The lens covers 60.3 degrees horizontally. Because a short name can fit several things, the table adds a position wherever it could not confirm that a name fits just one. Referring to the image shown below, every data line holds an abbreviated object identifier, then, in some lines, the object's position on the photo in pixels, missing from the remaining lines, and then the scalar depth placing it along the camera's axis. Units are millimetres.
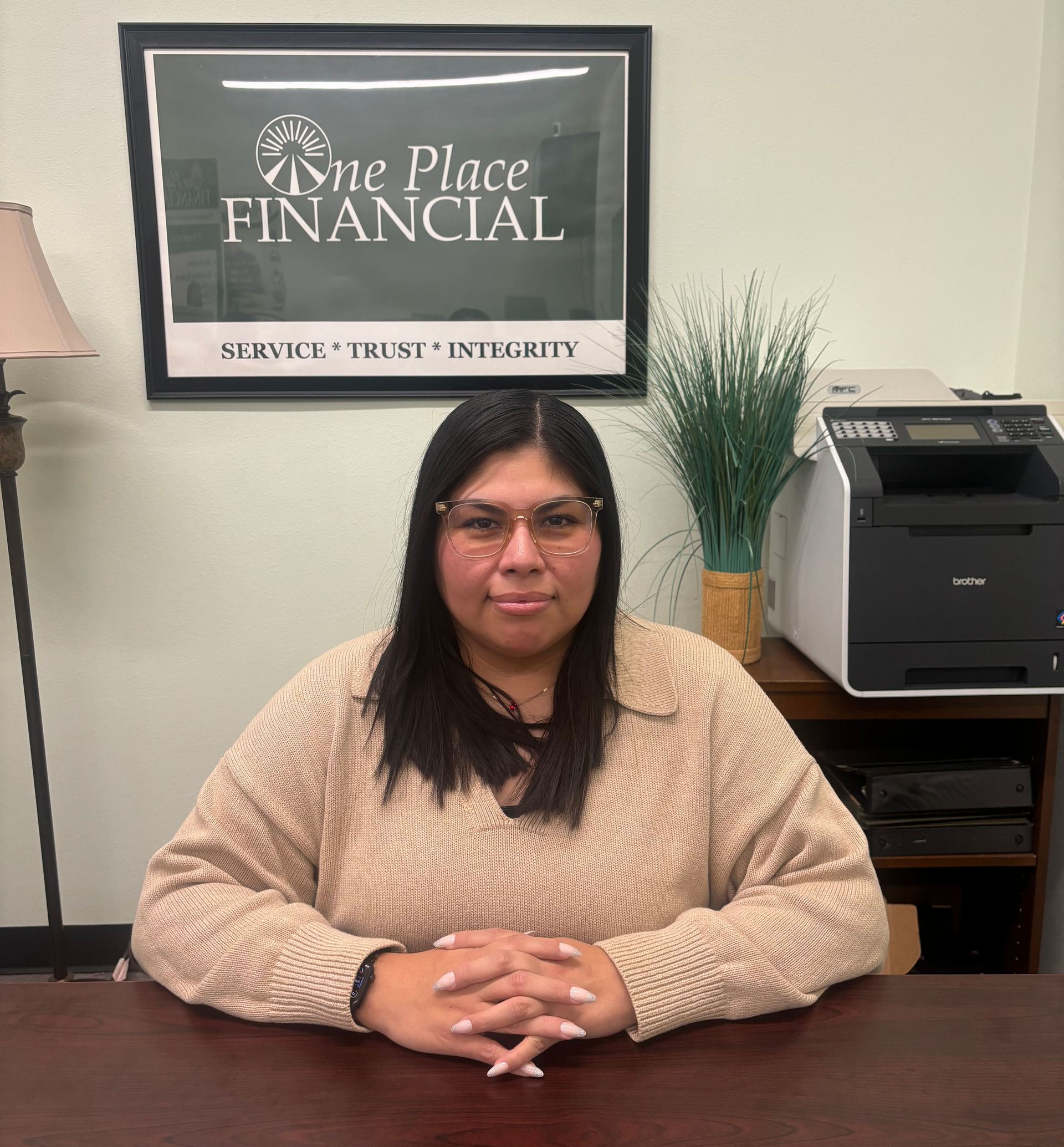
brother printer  1686
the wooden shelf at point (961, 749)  1815
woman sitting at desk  1038
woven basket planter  1947
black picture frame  2021
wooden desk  717
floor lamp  1814
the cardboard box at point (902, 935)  1969
